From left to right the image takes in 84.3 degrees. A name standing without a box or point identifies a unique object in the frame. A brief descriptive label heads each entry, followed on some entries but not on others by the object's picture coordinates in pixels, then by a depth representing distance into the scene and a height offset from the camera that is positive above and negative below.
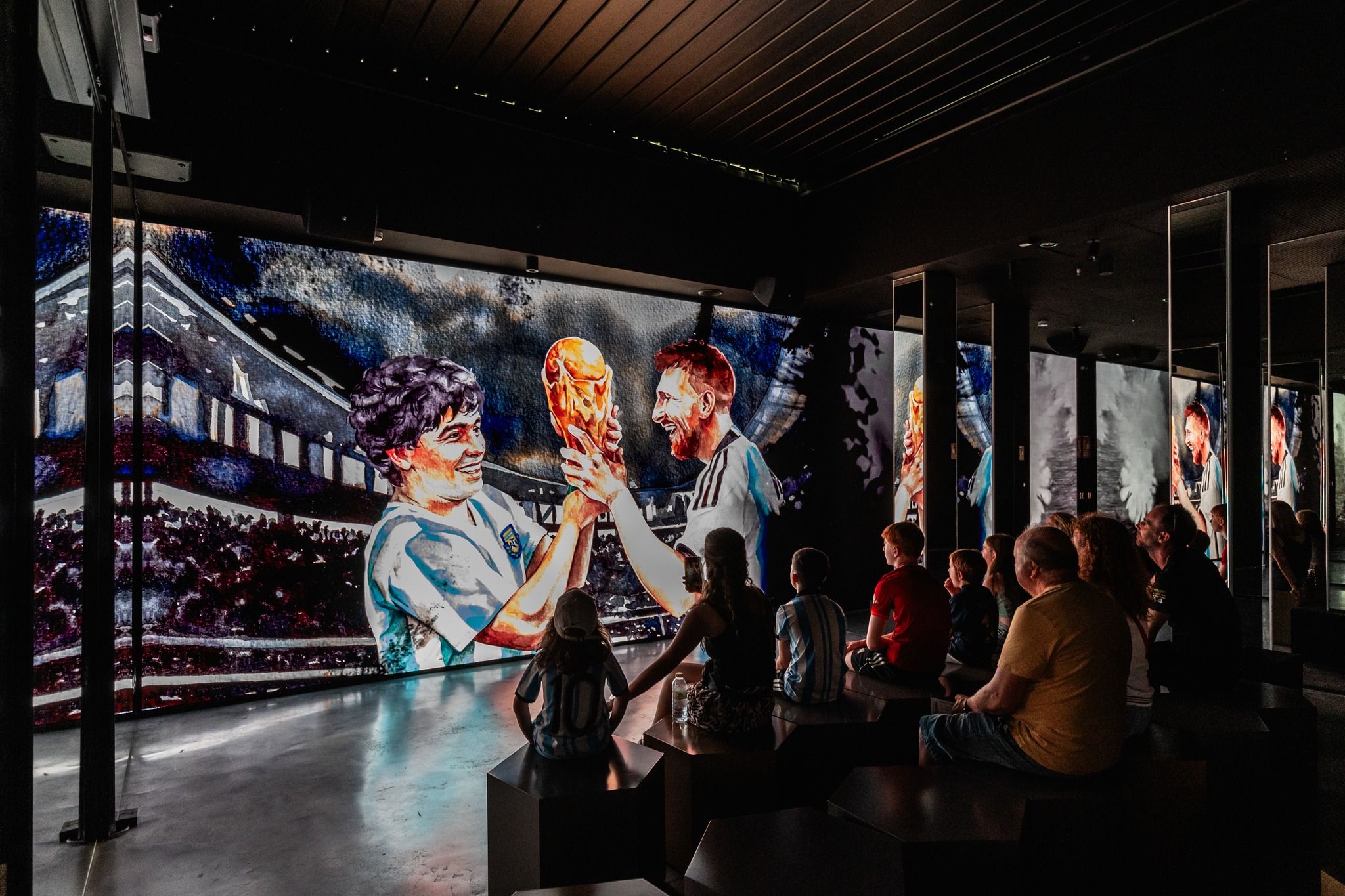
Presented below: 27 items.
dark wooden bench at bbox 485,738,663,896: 2.28 -1.16
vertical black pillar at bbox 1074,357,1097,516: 8.83 +0.29
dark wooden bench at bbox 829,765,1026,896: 2.07 -1.11
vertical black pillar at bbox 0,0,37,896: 1.31 +0.12
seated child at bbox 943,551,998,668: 4.03 -0.88
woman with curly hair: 3.25 -0.50
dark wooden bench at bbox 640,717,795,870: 2.80 -1.24
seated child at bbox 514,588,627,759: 2.59 -0.80
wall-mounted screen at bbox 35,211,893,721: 4.96 +0.02
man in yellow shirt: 2.54 -0.79
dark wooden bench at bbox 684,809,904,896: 1.87 -1.09
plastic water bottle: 3.22 -1.06
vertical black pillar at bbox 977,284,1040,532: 7.32 +0.45
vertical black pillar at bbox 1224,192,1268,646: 4.84 +0.12
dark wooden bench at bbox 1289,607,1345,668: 5.77 -1.47
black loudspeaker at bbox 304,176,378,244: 4.93 +1.68
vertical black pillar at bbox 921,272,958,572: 6.52 +0.37
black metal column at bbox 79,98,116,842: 3.05 -0.36
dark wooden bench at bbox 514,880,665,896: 1.80 -1.06
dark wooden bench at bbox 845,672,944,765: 3.34 -1.24
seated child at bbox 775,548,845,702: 3.32 -0.85
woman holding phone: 3.01 -0.78
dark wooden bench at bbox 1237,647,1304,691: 4.26 -1.25
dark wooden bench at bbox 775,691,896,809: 3.09 -1.25
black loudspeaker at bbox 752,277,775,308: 7.12 +1.60
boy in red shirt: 3.75 -0.87
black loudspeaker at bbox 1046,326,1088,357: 8.92 +1.35
